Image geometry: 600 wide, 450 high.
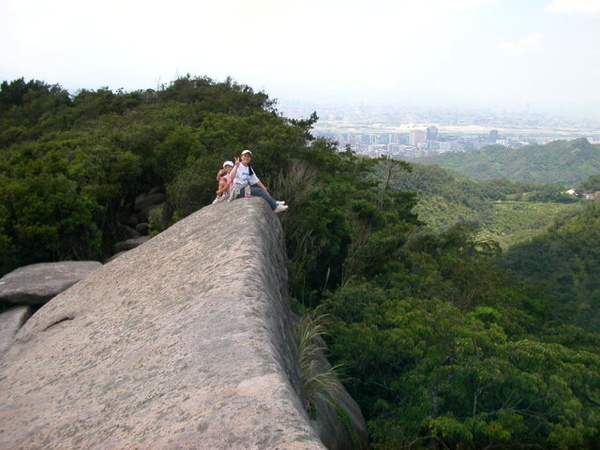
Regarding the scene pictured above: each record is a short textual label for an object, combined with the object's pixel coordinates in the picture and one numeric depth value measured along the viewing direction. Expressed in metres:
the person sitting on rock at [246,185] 8.14
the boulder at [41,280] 7.75
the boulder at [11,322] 6.28
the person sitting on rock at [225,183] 8.39
